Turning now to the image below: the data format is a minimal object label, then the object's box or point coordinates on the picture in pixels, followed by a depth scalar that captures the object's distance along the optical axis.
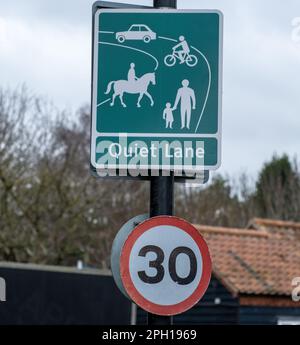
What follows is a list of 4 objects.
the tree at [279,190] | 66.57
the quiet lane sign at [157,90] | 11.58
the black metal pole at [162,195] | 11.67
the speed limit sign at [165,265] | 11.06
